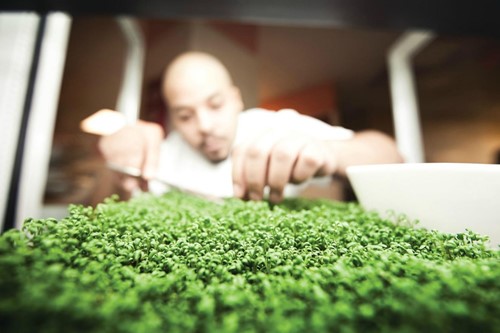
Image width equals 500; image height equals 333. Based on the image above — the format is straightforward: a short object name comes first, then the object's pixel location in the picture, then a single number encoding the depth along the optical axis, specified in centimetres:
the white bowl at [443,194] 20
